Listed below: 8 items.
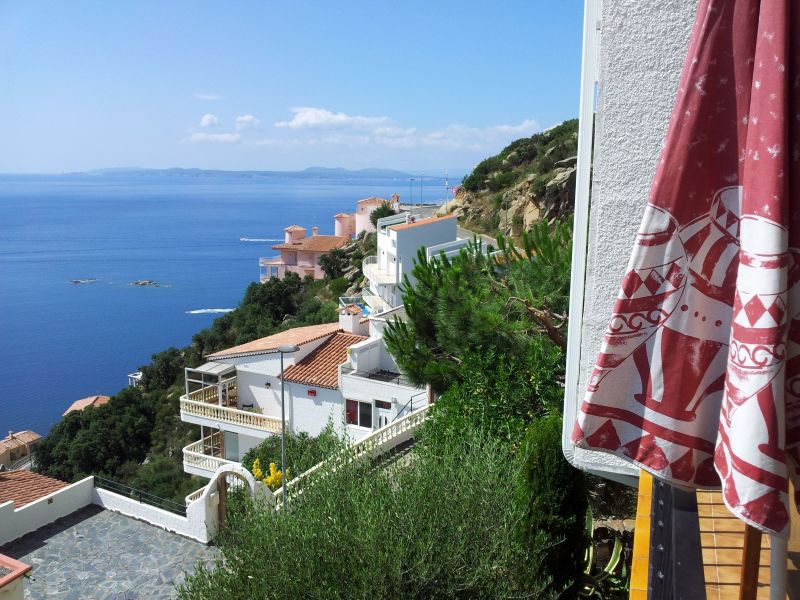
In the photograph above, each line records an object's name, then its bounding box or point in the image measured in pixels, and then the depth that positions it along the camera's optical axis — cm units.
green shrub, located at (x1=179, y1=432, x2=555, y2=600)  631
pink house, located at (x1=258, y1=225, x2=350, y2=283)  6669
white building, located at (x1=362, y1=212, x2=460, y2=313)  2855
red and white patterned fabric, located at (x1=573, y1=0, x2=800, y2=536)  144
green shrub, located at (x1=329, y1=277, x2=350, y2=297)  4441
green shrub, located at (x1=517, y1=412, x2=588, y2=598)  708
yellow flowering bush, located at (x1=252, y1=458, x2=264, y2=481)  1547
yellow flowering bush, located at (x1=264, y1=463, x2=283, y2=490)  1396
